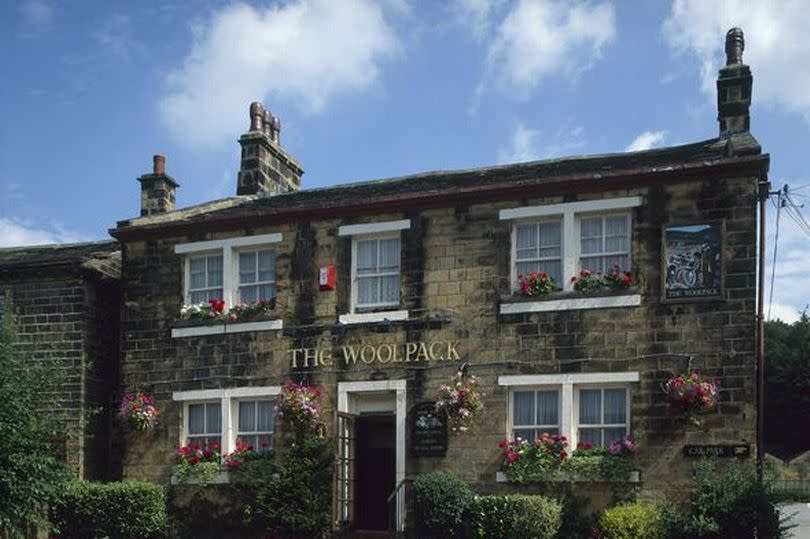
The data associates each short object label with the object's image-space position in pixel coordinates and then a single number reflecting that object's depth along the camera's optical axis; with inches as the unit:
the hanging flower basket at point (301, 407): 734.5
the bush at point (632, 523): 611.2
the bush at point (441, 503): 661.9
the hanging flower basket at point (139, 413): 788.0
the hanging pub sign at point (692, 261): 654.5
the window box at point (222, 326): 770.8
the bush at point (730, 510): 598.2
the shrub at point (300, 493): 714.2
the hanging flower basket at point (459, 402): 692.7
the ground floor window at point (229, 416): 766.5
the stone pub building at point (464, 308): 656.4
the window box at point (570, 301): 673.6
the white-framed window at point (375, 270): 745.6
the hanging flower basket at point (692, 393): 629.0
